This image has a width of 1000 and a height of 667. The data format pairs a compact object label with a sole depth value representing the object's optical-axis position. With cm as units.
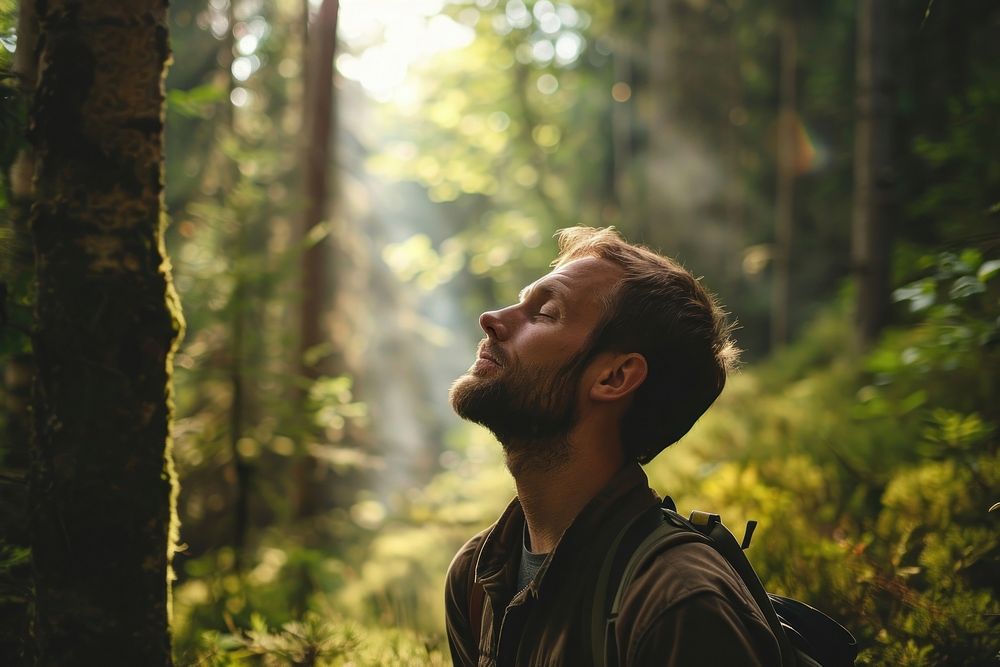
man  227
